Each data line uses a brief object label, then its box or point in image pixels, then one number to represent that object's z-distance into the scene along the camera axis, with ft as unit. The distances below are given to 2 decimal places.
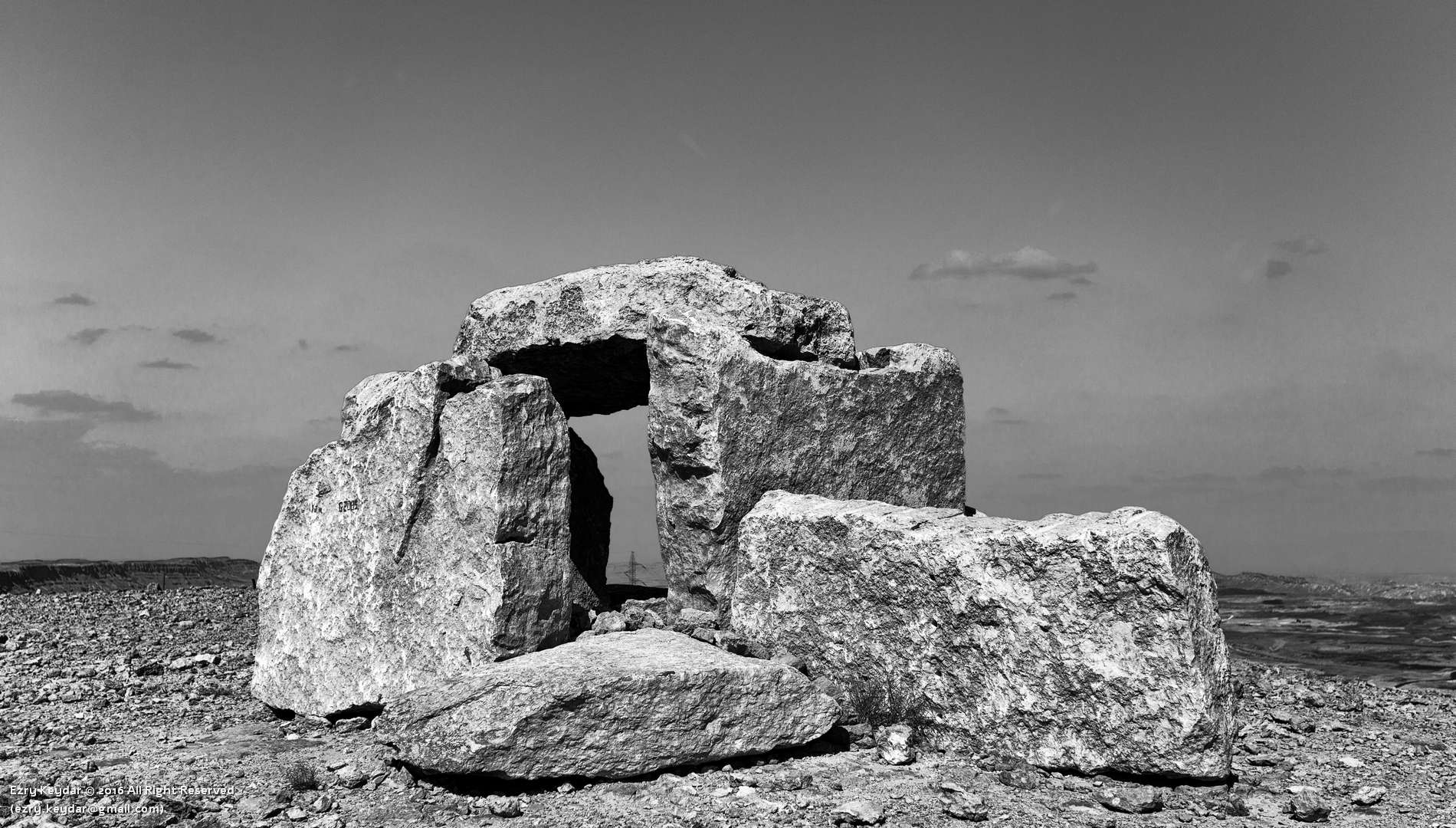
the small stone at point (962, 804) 19.38
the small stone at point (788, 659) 24.94
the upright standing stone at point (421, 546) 27.12
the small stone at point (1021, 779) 21.20
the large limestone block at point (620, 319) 30.07
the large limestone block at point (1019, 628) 20.76
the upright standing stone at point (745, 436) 27.78
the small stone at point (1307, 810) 20.21
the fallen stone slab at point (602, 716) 20.77
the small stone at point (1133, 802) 20.04
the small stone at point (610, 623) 28.45
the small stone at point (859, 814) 18.98
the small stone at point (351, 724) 28.10
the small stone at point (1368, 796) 21.54
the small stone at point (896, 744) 22.45
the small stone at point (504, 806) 20.12
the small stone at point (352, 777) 22.24
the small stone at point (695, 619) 27.84
